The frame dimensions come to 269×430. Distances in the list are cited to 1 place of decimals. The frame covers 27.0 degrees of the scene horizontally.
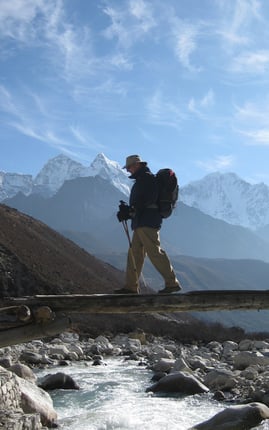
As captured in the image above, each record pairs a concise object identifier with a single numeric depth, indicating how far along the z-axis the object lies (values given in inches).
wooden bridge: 360.2
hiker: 387.5
